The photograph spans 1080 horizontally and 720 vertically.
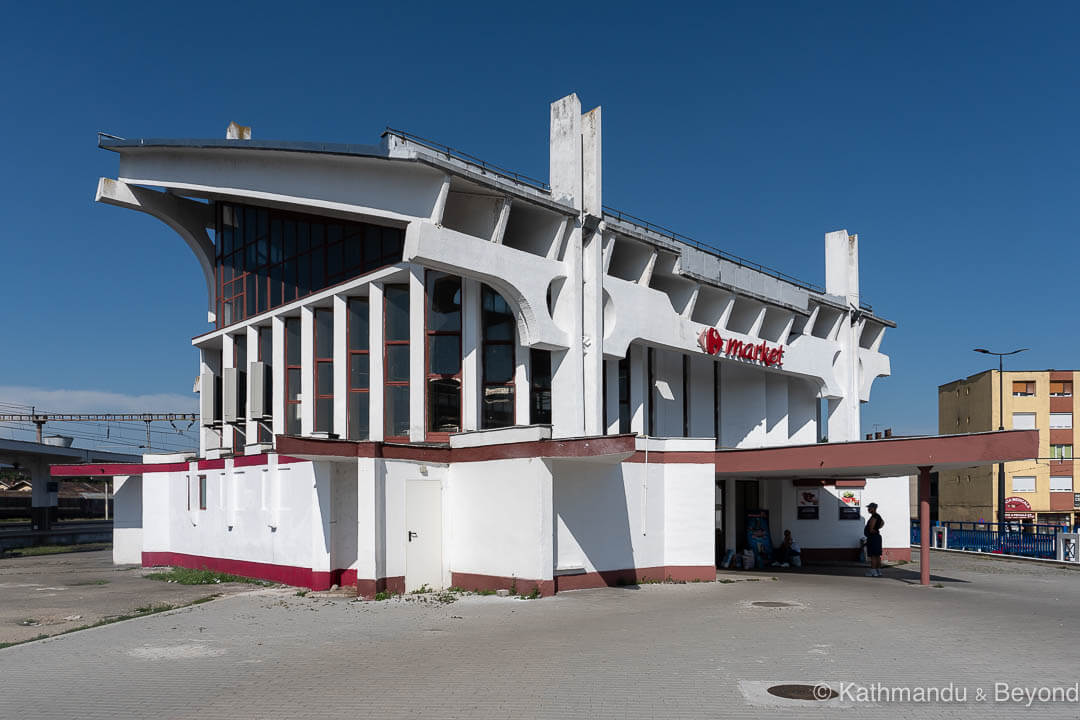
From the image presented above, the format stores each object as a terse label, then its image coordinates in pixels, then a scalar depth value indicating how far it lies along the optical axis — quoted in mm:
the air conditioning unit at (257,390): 27297
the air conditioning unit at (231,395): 29203
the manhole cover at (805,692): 9430
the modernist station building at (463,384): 19547
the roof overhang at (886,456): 18406
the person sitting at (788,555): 27703
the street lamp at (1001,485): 42881
